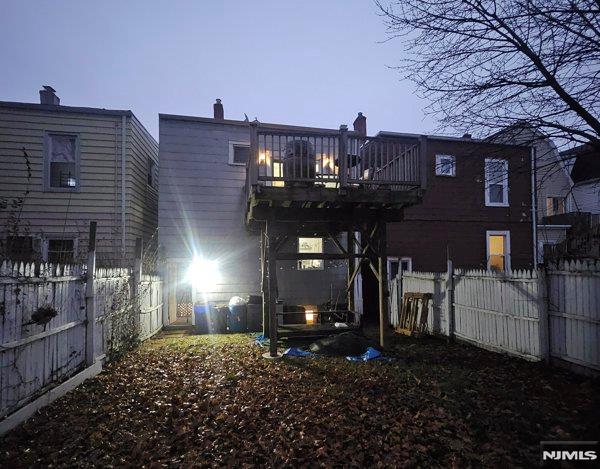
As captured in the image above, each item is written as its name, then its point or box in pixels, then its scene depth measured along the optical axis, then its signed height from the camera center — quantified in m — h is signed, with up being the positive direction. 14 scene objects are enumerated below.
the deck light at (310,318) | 12.15 -2.46
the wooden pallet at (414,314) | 10.91 -2.17
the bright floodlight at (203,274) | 13.88 -1.03
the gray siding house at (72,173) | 12.64 +2.86
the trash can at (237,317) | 12.55 -2.48
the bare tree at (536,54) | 5.52 +3.32
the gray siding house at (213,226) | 14.00 +0.96
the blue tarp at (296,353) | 8.68 -2.64
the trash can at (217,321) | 12.43 -2.60
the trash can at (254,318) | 12.64 -2.53
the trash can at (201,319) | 12.47 -2.52
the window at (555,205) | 20.70 +2.58
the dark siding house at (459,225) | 15.94 +1.12
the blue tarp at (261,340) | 10.20 -2.78
